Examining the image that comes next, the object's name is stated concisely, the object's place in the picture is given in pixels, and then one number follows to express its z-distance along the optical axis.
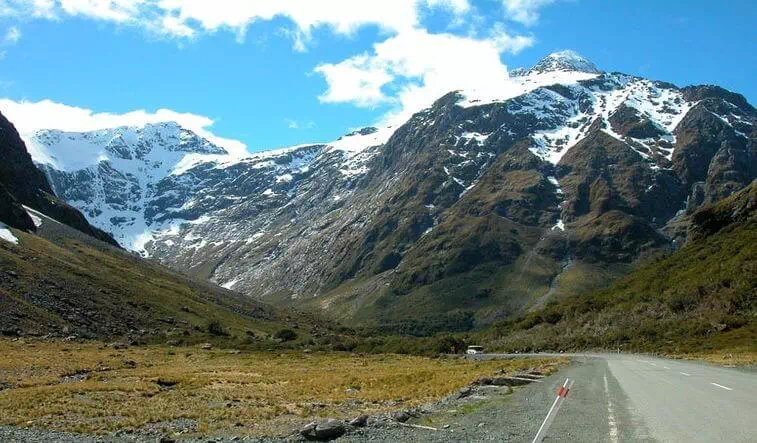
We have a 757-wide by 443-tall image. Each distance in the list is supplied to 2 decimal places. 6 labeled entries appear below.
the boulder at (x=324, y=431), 18.91
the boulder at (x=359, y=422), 20.14
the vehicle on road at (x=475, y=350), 94.18
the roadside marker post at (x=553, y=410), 16.44
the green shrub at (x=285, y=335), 127.68
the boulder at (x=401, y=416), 20.99
